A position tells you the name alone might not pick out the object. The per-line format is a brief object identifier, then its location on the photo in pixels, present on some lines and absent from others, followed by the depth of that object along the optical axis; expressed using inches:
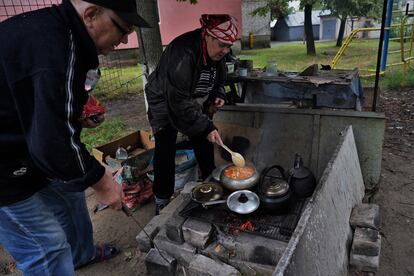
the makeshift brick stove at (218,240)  96.7
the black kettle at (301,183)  118.4
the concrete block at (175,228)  107.7
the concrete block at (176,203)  120.9
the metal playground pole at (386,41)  320.2
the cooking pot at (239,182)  115.6
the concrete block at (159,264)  107.0
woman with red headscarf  108.5
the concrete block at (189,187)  129.2
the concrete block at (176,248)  106.7
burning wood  101.3
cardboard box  152.3
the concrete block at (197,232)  103.4
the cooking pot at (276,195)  104.5
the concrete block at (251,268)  95.3
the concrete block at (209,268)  96.0
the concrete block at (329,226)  63.7
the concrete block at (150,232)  115.6
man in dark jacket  52.0
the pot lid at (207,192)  112.5
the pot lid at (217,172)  130.3
